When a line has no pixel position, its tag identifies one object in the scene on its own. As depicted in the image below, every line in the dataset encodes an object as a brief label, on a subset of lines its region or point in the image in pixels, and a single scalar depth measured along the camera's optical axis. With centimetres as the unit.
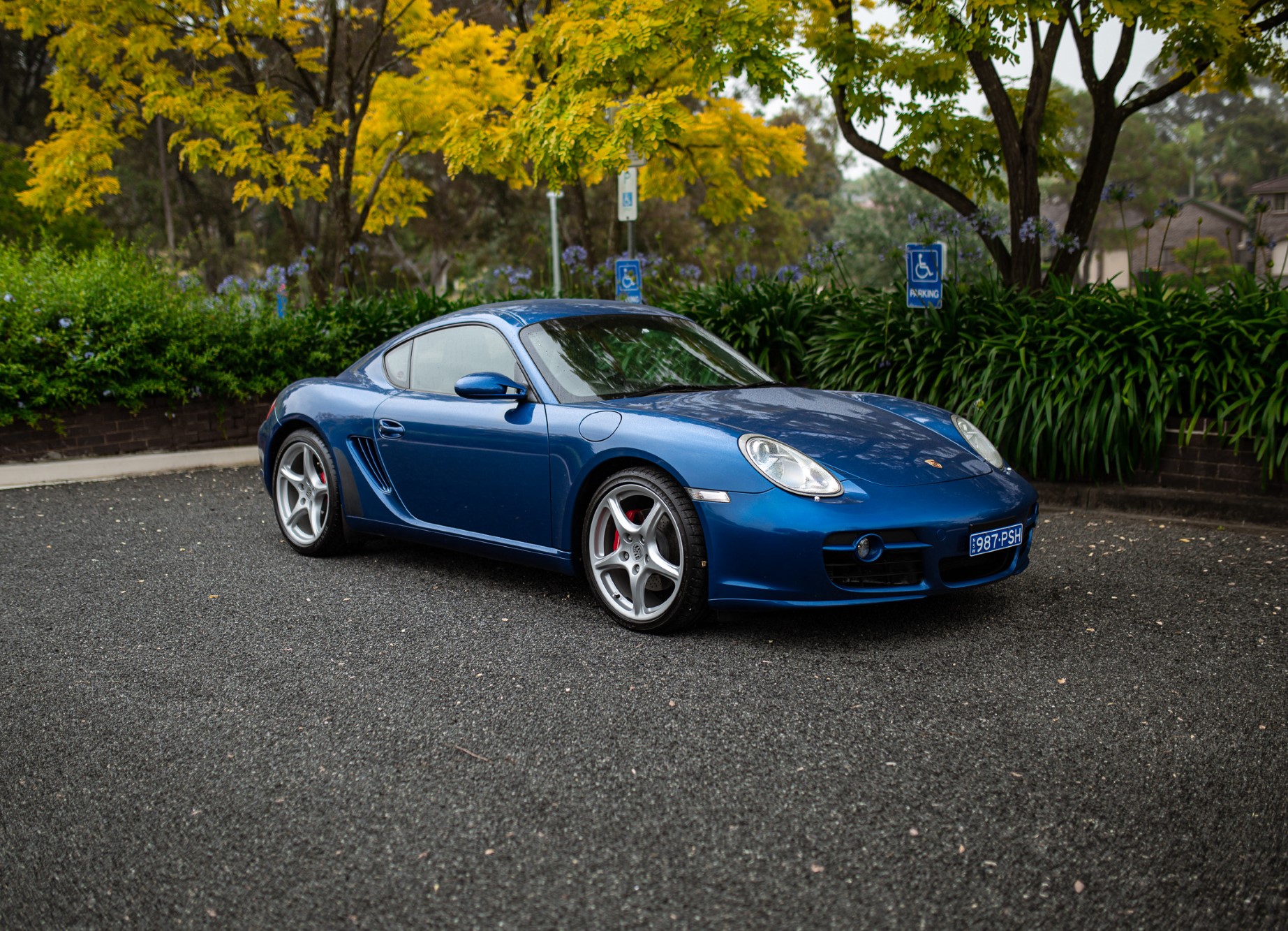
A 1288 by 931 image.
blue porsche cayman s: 404
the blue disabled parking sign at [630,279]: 1009
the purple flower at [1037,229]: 889
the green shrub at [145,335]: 920
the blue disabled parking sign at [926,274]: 796
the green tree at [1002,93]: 874
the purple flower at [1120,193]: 827
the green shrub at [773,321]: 902
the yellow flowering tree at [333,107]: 1283
